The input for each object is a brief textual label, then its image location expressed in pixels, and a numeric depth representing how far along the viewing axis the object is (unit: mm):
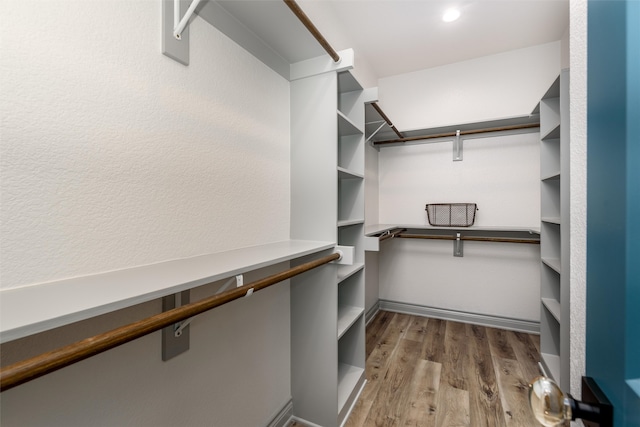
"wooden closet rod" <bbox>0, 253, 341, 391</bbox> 361
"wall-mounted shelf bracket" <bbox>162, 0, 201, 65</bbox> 821
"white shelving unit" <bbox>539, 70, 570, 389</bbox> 1739
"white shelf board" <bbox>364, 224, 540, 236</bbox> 2077
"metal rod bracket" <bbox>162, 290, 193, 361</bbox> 784
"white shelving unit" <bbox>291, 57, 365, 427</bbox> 1338
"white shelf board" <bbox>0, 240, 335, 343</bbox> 396
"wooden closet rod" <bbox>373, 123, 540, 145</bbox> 2209
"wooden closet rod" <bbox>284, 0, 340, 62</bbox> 971
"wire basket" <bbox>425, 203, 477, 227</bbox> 2525
